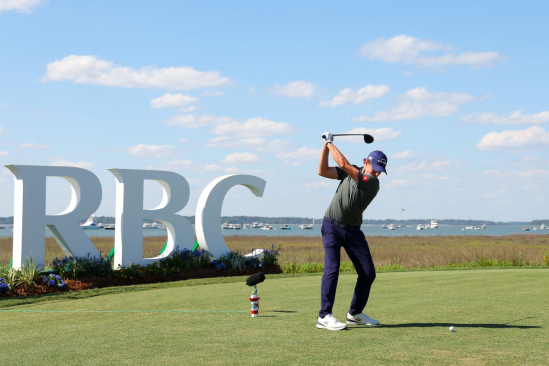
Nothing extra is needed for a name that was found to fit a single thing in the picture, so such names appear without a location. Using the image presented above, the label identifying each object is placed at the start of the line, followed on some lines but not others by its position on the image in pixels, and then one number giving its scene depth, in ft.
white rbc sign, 56.29
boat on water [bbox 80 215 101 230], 495.82
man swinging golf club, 24.95
